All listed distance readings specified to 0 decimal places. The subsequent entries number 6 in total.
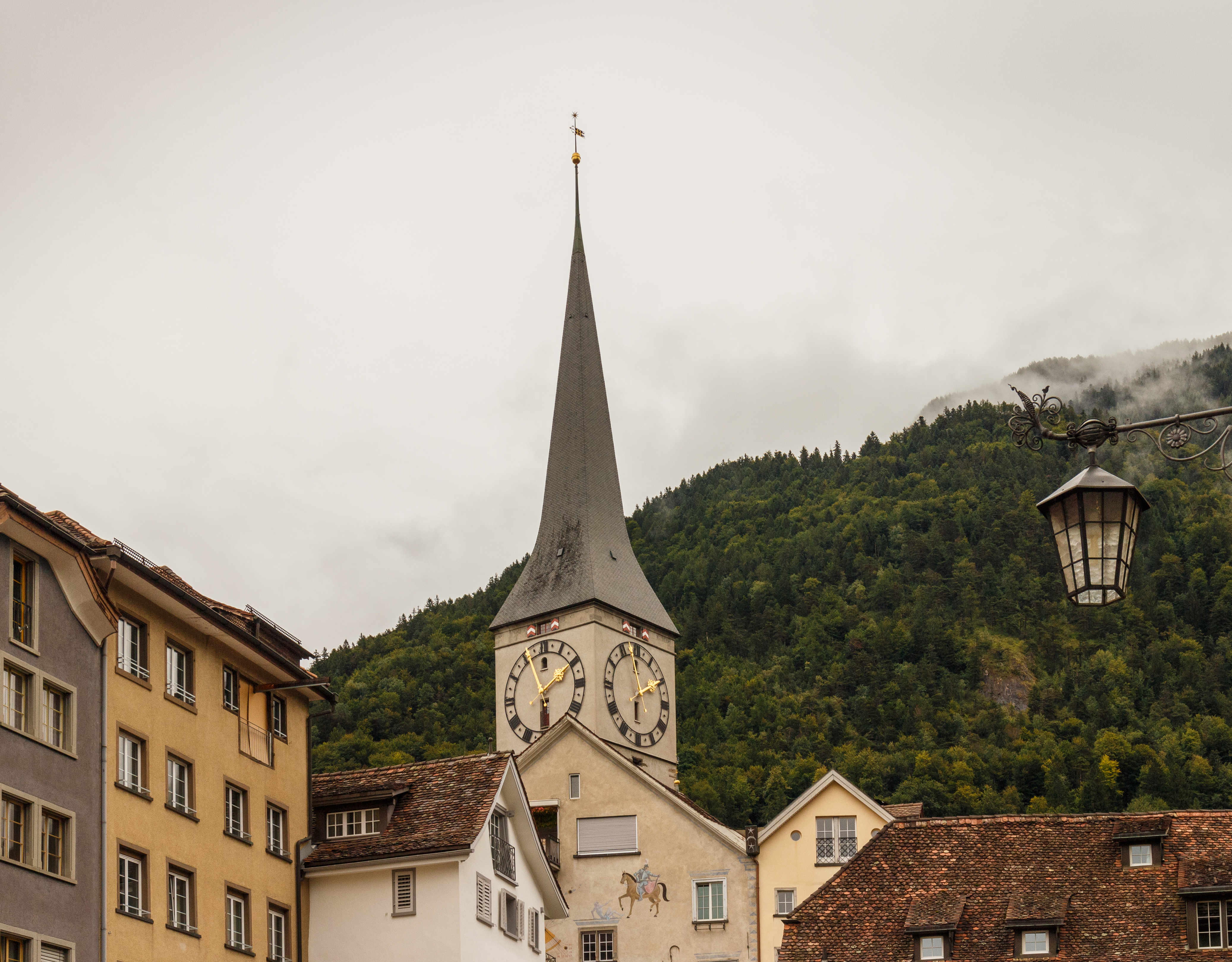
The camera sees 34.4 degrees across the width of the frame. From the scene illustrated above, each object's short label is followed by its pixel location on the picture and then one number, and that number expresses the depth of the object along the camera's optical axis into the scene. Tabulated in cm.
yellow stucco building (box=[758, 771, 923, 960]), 5872
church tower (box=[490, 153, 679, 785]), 8206
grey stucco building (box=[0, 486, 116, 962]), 3359
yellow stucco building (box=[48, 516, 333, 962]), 3744
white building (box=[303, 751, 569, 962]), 4291
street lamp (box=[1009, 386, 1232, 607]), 1241
